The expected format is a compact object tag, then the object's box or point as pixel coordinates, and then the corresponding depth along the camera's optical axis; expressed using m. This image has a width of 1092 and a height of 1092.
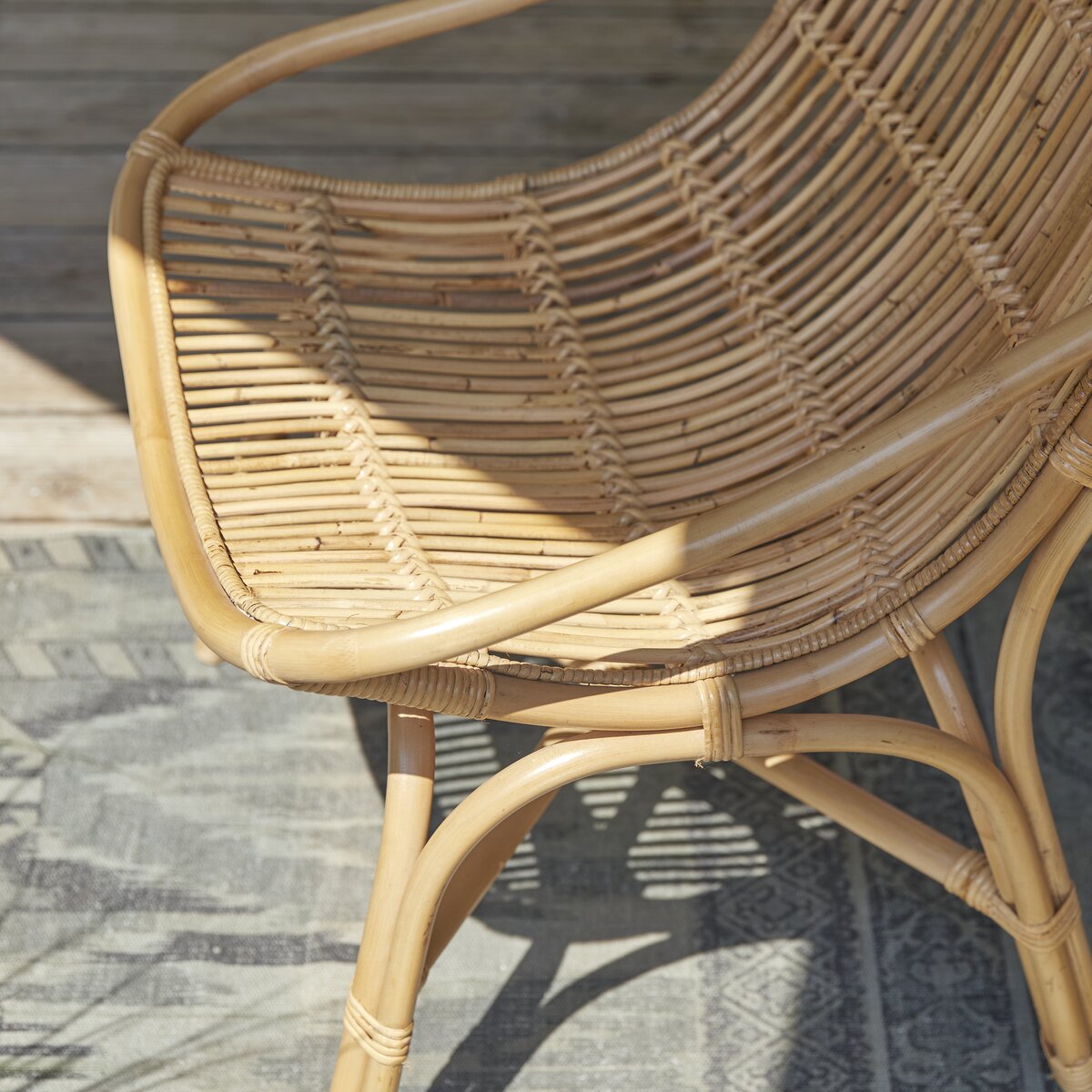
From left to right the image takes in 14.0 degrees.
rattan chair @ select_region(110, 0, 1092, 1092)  2.91
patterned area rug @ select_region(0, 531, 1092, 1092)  3.18
